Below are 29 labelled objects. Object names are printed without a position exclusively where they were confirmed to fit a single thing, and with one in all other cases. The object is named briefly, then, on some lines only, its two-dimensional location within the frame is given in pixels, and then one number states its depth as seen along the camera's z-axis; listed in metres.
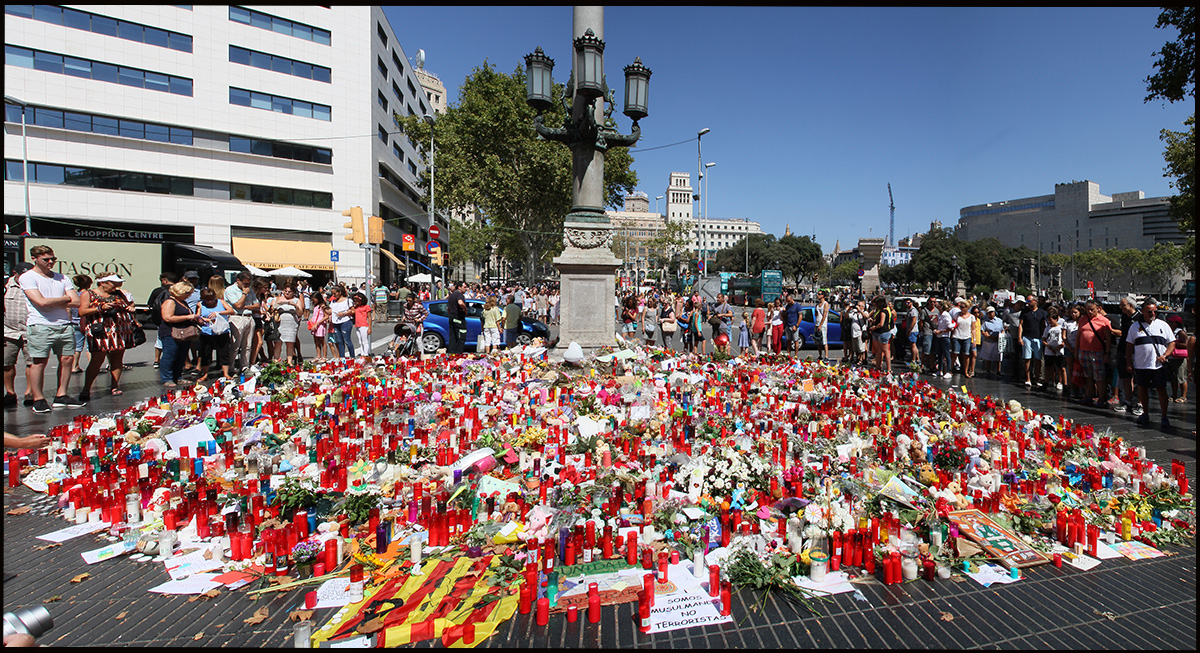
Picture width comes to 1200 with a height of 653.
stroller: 12.60
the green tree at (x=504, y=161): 35.28
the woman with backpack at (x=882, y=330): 12.22
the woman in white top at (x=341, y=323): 11.99
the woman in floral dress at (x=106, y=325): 8.79
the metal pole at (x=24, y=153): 27.50
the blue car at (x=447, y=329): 15.23
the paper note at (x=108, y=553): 4.29
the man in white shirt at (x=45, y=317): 7.53
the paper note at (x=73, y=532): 4.58
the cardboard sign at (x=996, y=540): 4.34
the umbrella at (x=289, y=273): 29.92
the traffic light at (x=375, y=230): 23.52
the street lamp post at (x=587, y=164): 9.75
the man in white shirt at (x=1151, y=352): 8.14
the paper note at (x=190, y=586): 3.90
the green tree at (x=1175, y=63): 13.72
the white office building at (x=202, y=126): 30.86
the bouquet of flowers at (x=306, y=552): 4.09
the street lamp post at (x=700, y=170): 35.16
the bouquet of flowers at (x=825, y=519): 4.43
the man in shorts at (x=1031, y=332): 12.02
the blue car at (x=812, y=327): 18.28
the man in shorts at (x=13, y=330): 8.12
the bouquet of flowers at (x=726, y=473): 5.15
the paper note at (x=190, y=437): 6.16
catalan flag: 3.47
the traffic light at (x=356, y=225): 21.09
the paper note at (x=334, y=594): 3.77
